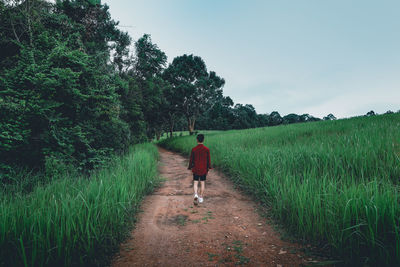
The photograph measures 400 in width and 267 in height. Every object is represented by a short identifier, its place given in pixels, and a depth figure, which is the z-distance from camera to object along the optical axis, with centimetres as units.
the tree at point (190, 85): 2331
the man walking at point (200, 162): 482
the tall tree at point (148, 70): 1644
